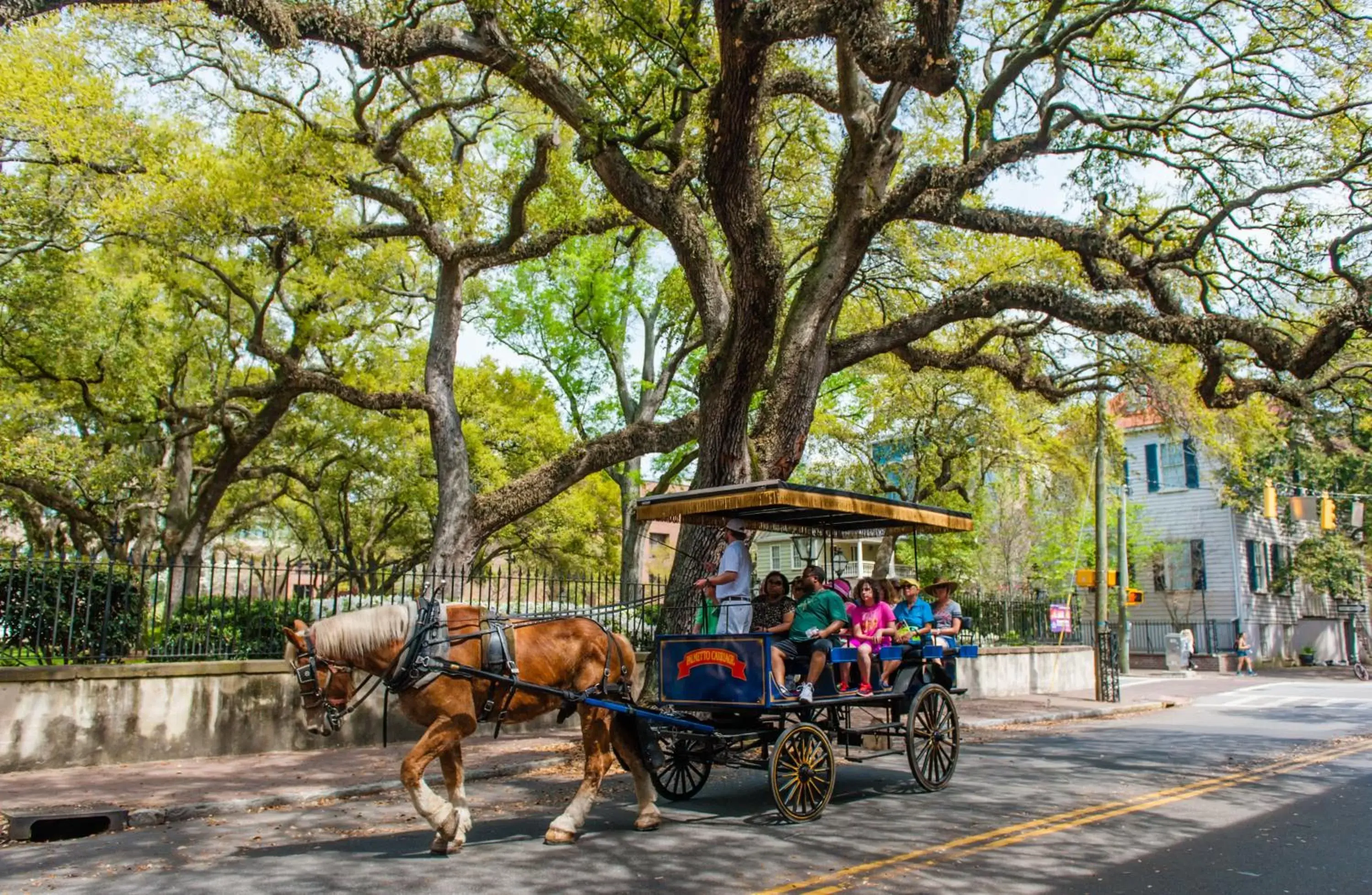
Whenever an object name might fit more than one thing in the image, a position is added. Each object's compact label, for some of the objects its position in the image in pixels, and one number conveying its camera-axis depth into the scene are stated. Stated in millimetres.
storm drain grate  8242
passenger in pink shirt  10188
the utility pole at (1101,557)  21203
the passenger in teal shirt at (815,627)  9078
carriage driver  9289
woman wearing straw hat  11398
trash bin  33469
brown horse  7137
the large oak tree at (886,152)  11305
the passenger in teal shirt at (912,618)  10453
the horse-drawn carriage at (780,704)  8469
